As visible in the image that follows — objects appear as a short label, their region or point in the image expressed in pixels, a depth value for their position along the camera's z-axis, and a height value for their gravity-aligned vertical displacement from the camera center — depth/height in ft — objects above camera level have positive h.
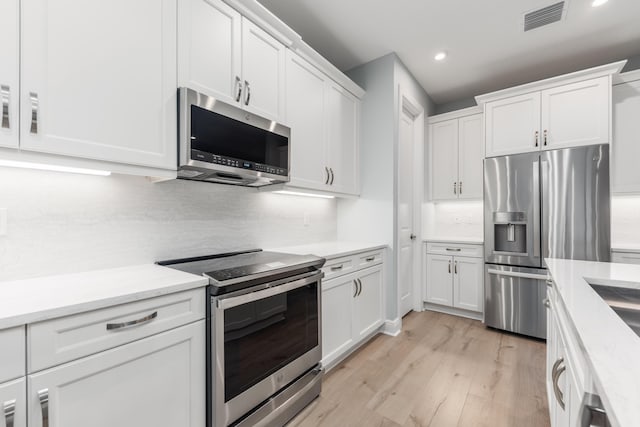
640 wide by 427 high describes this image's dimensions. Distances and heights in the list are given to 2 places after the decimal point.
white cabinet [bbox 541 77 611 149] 8.61 +3.15
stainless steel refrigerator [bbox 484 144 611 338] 8.38 -0.26
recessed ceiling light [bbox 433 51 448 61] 9.56 +5.38
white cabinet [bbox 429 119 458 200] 12.03 +2.35
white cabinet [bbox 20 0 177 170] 3.58 +1.91
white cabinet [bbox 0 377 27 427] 2.73 -1.84
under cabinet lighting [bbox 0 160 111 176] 3.80 +0.68
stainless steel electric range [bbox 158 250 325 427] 4.32 -2.15
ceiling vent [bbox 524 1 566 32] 7.40 +5.36
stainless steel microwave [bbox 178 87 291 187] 4.89 +1.36
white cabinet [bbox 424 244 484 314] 10.78 -2.53
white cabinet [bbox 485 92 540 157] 9.57 +3.09
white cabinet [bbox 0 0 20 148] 3.34 +1.68
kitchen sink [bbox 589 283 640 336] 3.75 -1.22
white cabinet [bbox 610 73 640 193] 8.82 +2.36
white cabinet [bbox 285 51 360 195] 7.32 +2.44
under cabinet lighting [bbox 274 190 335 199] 8.46 +0.60
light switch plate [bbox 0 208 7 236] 3.98 -0.11
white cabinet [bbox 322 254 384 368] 6.94 -2.61
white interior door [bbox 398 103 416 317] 9.95 +0.08
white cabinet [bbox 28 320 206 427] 3.01 -2.07
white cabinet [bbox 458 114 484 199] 11.43 +2.31
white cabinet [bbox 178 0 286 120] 5.07 +3.13
